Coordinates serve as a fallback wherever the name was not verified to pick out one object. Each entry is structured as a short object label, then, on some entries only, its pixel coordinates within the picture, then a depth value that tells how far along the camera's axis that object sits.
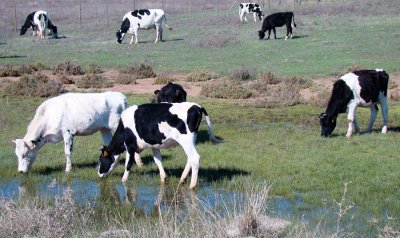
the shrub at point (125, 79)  28.56
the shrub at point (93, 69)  31.61
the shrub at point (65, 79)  29.06
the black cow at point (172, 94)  17.80
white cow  14.77
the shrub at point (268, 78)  27.14
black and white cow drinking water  13.06
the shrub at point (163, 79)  28.53
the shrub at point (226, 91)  25.06
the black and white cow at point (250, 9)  54.56
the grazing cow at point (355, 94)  18.20
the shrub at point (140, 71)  29.97
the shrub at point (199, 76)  28.88
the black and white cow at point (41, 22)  51.19
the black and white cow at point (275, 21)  43.78
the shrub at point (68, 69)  31.66
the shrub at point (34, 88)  25.77
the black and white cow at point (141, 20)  46.50
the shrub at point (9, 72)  30.92
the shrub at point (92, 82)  27.86
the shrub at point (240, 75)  28.37
